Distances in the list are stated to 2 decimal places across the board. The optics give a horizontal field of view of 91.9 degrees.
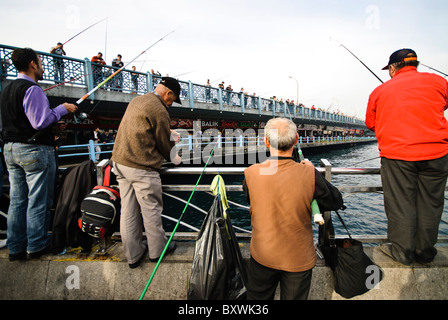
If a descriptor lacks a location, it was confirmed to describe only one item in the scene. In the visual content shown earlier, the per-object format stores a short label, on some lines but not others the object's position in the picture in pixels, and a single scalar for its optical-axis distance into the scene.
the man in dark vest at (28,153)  2.06
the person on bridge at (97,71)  9.34
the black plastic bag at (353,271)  1.71
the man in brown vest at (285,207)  1.38
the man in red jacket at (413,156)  1.83
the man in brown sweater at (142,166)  1.98
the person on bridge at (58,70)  8.31
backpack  2.02
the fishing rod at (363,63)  3.30
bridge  8.42
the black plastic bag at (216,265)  1.57
